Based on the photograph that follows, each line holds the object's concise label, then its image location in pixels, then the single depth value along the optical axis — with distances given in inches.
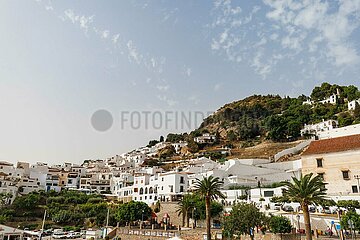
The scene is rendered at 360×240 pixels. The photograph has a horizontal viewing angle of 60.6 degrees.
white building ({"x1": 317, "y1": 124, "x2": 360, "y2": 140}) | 2455.7
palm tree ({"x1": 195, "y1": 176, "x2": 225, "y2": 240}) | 1280.8
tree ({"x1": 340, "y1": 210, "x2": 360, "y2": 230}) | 987.9
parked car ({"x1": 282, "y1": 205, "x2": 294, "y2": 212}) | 1379.2
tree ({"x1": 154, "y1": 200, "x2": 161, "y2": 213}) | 2021.0
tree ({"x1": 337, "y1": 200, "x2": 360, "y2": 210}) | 1225.4
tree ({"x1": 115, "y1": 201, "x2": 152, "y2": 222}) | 1747.0
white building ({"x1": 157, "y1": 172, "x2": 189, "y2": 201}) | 2140.7
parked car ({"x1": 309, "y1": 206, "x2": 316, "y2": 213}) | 1316.2
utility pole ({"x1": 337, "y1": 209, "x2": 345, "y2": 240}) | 952.6
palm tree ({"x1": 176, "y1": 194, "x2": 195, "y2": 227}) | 1653.5
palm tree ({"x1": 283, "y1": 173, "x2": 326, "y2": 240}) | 970.1
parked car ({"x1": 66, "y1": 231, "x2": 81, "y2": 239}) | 1748.3
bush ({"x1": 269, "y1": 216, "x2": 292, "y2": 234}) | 1106.1
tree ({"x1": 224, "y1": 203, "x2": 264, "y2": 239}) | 1117.7
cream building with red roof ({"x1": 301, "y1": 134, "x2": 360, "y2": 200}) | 1499.8
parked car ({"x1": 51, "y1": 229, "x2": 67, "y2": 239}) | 1727.9
